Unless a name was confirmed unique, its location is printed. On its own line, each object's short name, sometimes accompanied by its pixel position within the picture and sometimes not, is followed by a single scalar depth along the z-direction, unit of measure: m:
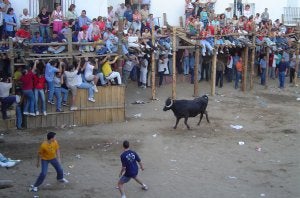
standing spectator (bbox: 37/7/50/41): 19.88
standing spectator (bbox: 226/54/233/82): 26.55
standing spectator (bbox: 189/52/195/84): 25.20
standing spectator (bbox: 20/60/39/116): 16.75
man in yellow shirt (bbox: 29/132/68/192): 11.53
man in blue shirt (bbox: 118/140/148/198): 11.09
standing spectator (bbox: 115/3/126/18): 24.16
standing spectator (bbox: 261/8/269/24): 28.31
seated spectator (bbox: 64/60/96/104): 17.42
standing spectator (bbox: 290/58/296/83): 27.75
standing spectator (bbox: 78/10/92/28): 20.58
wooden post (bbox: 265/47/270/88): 26.28
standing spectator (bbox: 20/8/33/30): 19.78
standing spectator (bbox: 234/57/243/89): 25.88
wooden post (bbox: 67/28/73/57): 17.81
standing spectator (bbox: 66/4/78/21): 21.25
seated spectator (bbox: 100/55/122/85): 18.19
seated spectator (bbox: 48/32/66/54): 18.09
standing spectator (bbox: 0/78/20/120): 16.50
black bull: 17.41
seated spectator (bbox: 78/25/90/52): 18.70
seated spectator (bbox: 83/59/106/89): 17.78
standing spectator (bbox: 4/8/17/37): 19.30
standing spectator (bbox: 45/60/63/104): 17.09
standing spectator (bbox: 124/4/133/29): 23.61
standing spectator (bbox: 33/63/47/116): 16.94
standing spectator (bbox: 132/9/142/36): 23.06
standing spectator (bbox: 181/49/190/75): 24.84
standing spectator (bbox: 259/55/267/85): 26.98
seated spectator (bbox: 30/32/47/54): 18.20
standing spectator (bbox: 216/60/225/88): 25.16
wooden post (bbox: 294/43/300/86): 27.31
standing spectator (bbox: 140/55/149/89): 23.06
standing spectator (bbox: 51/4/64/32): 19.88
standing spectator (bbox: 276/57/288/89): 26.31
